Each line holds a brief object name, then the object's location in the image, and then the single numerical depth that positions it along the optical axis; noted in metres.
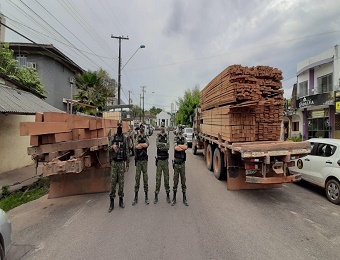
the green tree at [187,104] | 33.11
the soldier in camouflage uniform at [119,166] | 5.21
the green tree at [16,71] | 14.83
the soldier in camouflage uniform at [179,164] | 5.46
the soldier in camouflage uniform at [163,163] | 5.46
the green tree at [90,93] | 18.39
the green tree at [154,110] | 125.25
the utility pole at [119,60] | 20.49
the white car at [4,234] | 2.82
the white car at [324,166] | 5.52
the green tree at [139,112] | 65.10
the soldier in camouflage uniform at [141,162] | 5.44
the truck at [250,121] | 5.66
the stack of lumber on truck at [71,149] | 4.40
